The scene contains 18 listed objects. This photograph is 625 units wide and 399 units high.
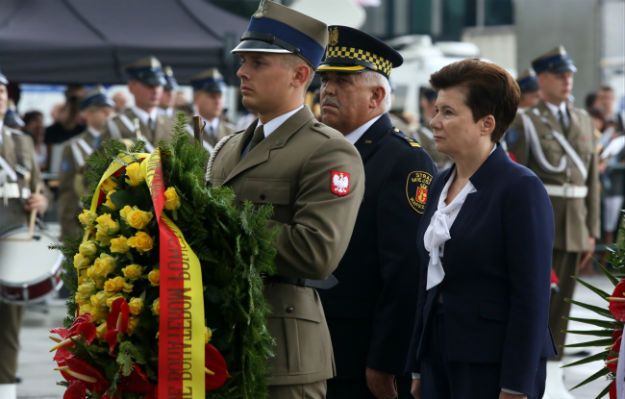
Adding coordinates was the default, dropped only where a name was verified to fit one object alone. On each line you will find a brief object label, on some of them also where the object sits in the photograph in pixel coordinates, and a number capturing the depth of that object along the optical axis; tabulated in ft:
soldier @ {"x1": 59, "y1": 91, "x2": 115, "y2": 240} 81.87
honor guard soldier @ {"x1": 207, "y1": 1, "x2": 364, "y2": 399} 27.73
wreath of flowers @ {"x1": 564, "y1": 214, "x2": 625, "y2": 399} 29.12
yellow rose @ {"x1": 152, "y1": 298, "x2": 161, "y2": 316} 25.59
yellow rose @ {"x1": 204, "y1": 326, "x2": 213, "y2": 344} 25.50
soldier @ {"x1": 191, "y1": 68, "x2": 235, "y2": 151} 78.84
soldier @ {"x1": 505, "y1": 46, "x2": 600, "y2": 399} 64.13
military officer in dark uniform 33.30
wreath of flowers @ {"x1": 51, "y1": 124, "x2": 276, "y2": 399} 25.58
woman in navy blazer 28.40
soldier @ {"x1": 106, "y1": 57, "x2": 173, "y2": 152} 73.36
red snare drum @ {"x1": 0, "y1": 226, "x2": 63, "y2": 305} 56.59
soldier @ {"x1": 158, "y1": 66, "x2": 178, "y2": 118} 83.41
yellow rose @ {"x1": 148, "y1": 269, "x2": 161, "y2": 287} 25.68
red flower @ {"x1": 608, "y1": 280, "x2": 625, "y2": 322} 29.04
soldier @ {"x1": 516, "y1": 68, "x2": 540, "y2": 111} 80.07
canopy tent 94.27
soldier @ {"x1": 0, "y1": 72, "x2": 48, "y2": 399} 57.06
